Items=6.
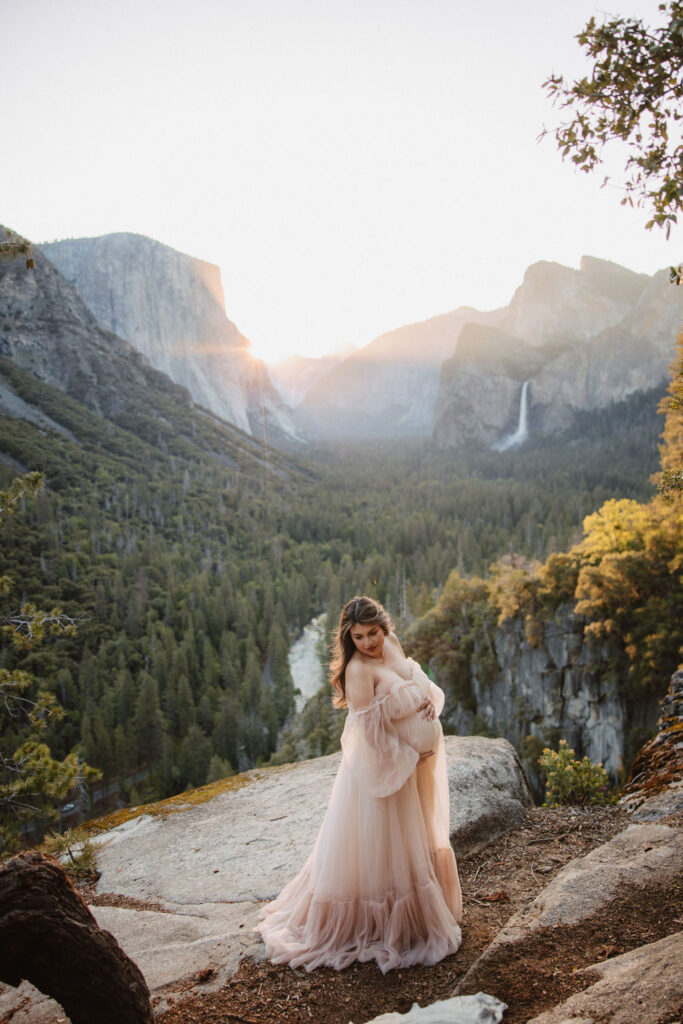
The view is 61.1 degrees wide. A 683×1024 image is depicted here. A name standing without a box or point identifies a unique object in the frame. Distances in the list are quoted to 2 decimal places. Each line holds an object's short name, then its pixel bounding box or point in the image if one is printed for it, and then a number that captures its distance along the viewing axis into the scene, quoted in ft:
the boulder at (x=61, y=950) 9.15
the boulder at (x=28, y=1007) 12.17
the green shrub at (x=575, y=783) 26.30
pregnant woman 13.71
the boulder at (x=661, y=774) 20.02
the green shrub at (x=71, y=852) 25.14
